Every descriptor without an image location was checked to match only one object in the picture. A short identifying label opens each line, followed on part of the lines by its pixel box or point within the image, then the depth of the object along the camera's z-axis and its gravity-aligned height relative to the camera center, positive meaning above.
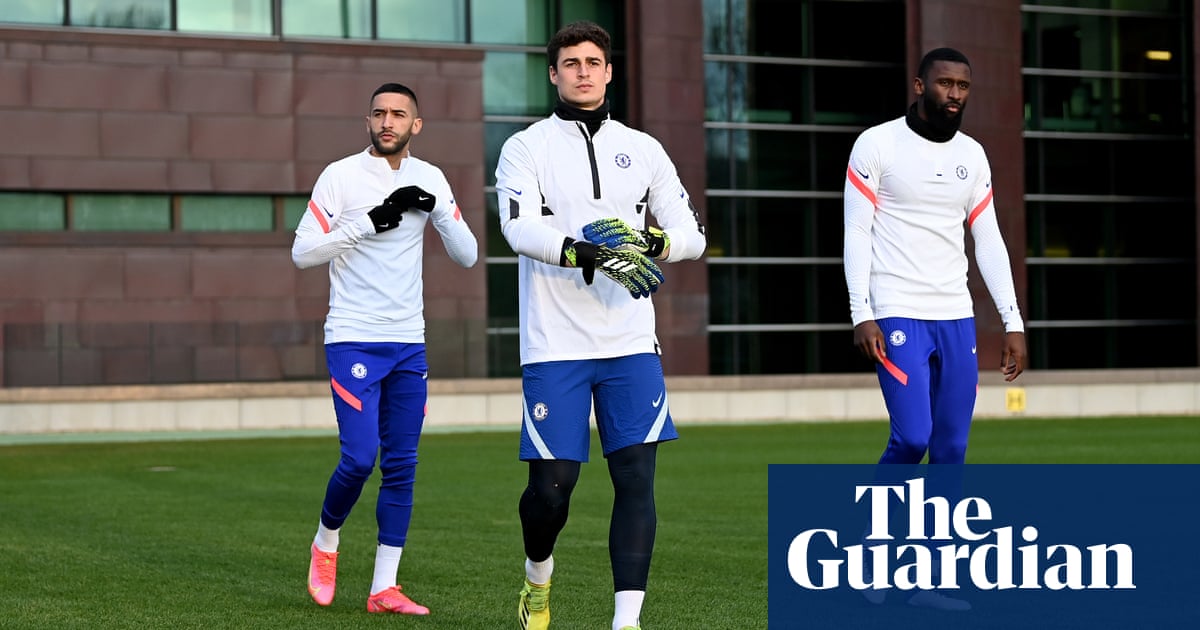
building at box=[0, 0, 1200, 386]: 61.47 +1.79
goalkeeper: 12.94 -0.24
